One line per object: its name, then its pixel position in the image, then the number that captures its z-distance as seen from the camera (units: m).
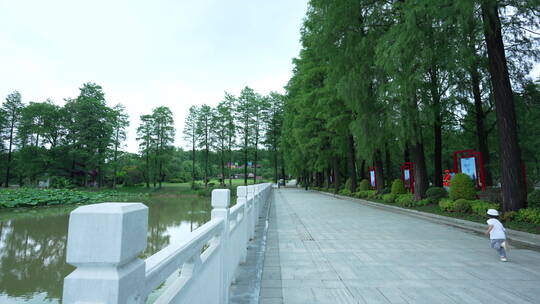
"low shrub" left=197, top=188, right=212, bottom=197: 29.10
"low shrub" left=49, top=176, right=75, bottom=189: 30.07
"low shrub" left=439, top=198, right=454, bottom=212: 10.37
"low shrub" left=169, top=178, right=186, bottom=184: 54.12
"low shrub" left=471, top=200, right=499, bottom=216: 8.78
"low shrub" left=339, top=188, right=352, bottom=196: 22.33
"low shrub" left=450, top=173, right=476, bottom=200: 10.52
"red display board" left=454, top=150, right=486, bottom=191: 11.53
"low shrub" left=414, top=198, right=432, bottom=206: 12.20
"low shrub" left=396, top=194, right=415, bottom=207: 13.06
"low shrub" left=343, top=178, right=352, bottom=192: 23.68
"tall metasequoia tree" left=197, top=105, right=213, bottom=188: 39.03
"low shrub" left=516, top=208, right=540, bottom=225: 7.23
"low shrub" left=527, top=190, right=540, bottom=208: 7.94
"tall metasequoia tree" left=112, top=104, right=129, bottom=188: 36.06
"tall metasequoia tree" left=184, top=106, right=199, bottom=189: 39.09
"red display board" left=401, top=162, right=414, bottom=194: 17.64
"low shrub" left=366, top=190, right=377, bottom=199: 17.92
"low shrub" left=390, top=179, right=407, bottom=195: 15.41
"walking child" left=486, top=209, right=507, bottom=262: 4.93
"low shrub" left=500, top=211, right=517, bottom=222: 7.86
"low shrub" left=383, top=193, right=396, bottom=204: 14.97
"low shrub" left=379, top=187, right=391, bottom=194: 17.17
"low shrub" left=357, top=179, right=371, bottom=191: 20.47
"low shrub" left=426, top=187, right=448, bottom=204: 12.05
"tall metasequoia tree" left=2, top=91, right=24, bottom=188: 36.44
